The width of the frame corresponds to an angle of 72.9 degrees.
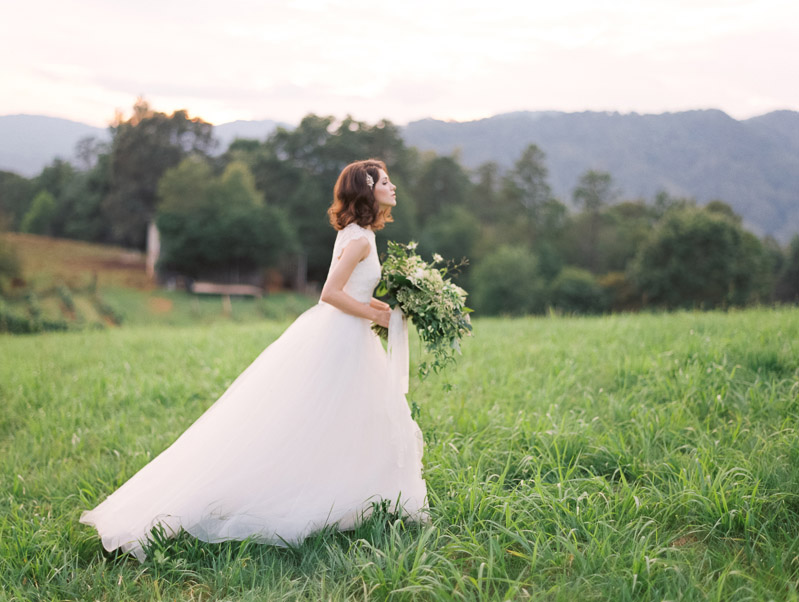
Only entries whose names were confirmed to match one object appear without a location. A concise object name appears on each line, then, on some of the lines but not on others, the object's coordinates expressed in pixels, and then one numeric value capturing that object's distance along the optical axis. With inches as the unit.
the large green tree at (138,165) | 1891.0
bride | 144.7
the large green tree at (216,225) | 1753.2
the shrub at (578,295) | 1862.7
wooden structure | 1764.6
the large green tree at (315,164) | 1962.4
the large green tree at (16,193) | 2086.6
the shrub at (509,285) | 1866.4
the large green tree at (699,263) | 1587.1
